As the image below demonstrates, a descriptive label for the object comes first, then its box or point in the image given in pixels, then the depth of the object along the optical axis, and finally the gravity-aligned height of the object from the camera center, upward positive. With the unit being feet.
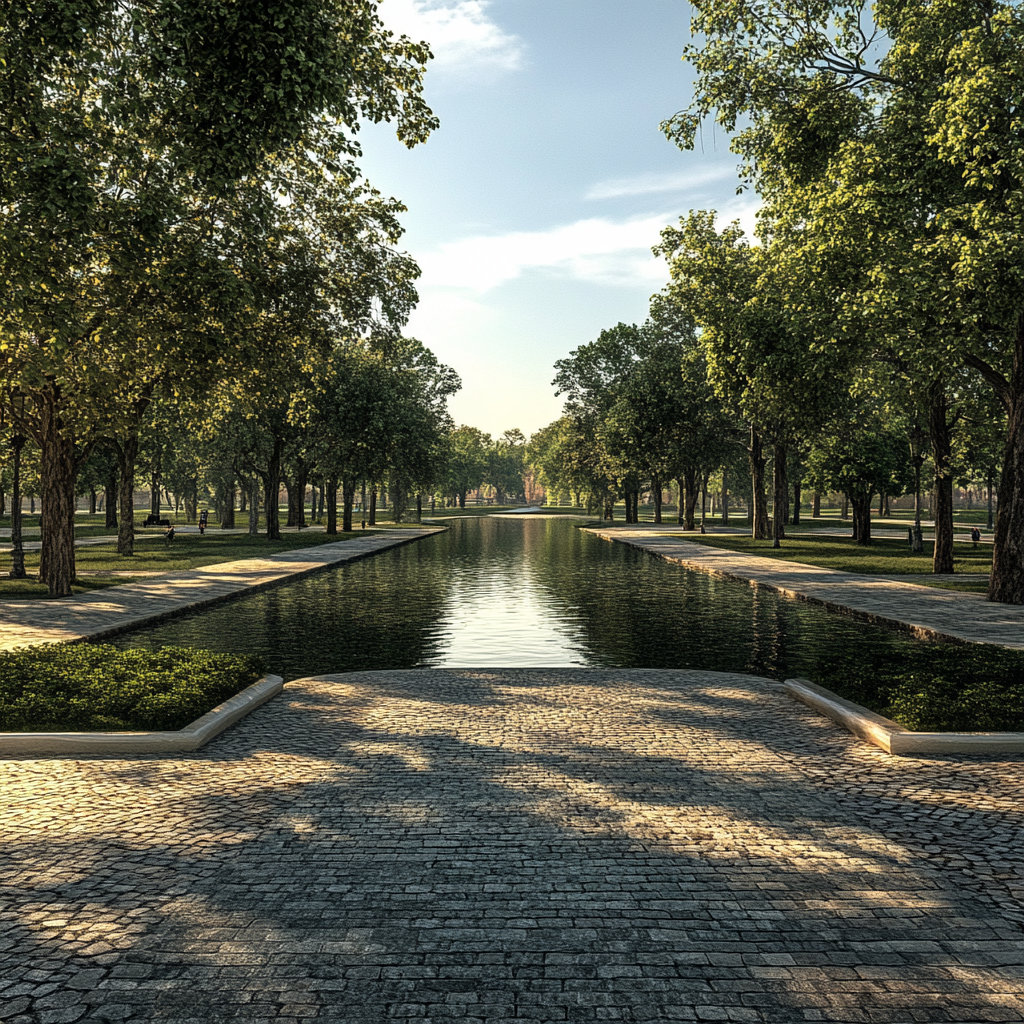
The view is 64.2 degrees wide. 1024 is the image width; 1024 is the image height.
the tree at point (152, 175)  35.19 +16.47
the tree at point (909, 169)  50.39 +22.24
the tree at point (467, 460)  358.64 +13.52
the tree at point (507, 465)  508.94 +15.43
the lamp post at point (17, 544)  76.18 -5.54
